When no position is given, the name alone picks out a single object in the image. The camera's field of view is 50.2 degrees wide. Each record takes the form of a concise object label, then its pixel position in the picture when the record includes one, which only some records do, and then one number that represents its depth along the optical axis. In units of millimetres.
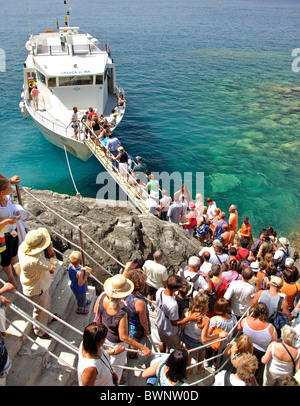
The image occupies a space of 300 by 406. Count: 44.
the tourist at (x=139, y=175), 11461
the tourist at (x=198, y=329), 4641
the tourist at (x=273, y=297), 5328
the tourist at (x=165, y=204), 10320
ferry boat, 15806
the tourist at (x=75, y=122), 14598
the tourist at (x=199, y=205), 10211
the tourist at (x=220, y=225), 8836
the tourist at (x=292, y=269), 5980
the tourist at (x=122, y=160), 12038
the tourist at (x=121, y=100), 17948
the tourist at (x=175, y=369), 3404
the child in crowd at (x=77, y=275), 4918
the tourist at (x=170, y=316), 4715
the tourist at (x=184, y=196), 10161
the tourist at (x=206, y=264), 6172
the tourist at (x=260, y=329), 4723
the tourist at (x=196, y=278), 5613
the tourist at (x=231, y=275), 5969
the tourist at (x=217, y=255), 6754
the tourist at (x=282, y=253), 7297
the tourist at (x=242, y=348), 4281
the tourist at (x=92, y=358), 3412
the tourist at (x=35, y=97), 16955
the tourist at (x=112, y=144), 12516
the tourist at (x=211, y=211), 9898
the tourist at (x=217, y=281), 5703
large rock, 7344
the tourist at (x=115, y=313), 4078
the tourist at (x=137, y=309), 4465
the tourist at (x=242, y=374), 3862
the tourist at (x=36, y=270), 4422
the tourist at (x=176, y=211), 9766
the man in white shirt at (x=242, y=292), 5574
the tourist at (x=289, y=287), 5933
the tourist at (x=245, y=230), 9336
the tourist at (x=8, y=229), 4910
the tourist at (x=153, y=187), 10443
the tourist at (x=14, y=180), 5516
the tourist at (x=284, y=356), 4309
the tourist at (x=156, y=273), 5844
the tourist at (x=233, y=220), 9184
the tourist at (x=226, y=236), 8523
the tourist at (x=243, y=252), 7266
